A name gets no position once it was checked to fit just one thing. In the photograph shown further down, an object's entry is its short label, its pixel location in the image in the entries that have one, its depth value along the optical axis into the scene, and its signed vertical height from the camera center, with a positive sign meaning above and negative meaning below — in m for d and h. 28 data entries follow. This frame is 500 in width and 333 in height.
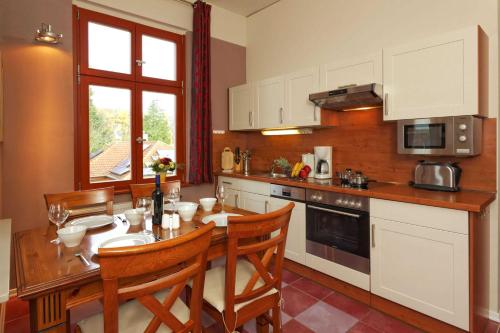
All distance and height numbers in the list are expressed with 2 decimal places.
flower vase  3.11 -0.14
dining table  1.08 -0.43
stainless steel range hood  2.43 +0.57
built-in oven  2.33 -0.57
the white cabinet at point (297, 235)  2.84 -0.72
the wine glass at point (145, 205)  1.82 -0.26
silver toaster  2.16 -0.11
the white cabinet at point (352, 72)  2.50 +0.82
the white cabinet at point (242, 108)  3.78 +0.72
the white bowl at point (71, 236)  1.40 -0.35
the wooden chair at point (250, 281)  1.36 -0.66
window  3.00 +0.70
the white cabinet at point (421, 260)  1.82 -0.67
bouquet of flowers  2.71 -0.02
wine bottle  1.76 -0.25
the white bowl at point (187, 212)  1.85 -0.31
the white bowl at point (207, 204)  2.12 -0.30
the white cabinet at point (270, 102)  3.37 +0.72
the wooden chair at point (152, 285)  0.99 -0.46
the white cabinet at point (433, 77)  1.99 +0.62
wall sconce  2.46 +1.07
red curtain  3.67 +0.81
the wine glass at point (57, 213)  1.55 -0.27
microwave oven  2.04 +0.19
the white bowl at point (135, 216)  1.78 -0.32
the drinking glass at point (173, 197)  2.04 -0.24
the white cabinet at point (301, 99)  3.00 +0.69
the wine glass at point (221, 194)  2.08 -0.23
